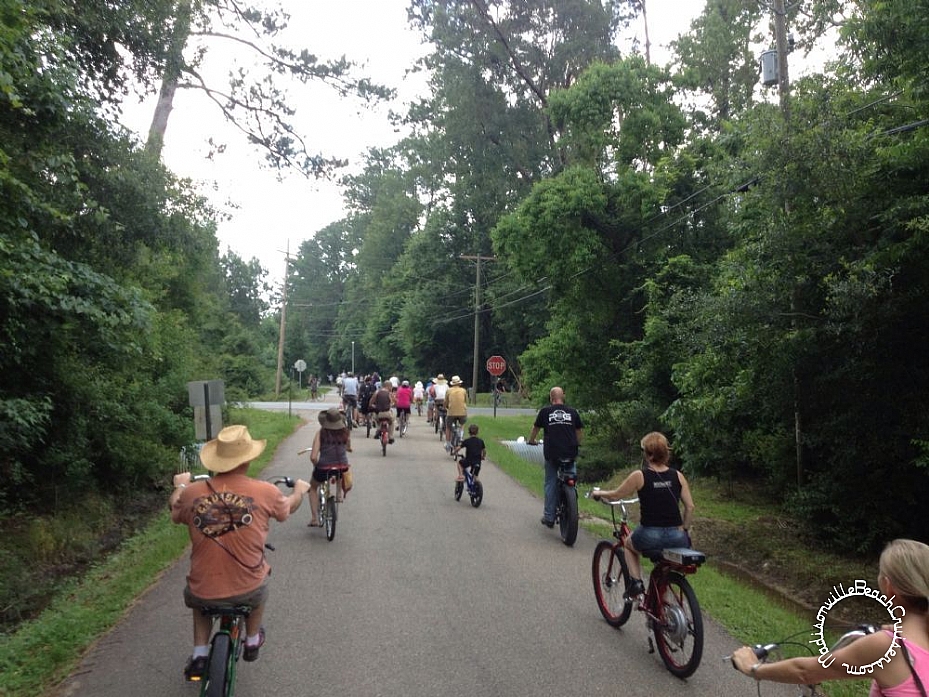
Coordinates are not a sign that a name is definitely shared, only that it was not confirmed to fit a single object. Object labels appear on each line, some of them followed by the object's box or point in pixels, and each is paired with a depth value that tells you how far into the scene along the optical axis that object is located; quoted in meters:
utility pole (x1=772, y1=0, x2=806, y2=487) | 10.47
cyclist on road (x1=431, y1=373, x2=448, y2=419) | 22.31
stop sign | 32.66
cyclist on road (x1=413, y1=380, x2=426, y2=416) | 31.55
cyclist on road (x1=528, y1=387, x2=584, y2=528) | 9.23
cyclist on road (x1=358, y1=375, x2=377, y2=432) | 23.99
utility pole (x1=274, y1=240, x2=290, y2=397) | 50.75
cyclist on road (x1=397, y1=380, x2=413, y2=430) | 22.36
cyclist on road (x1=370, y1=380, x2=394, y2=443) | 18.16
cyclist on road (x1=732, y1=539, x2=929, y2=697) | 2.33
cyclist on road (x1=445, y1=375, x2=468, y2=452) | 17.80
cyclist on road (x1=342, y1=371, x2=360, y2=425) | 25.03
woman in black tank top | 5.29
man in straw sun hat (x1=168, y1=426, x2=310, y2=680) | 3.93
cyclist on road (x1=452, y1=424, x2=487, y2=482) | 11.59
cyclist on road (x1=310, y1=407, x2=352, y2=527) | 9.30
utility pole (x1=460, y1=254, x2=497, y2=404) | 44.78
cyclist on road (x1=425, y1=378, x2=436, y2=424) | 23.59
